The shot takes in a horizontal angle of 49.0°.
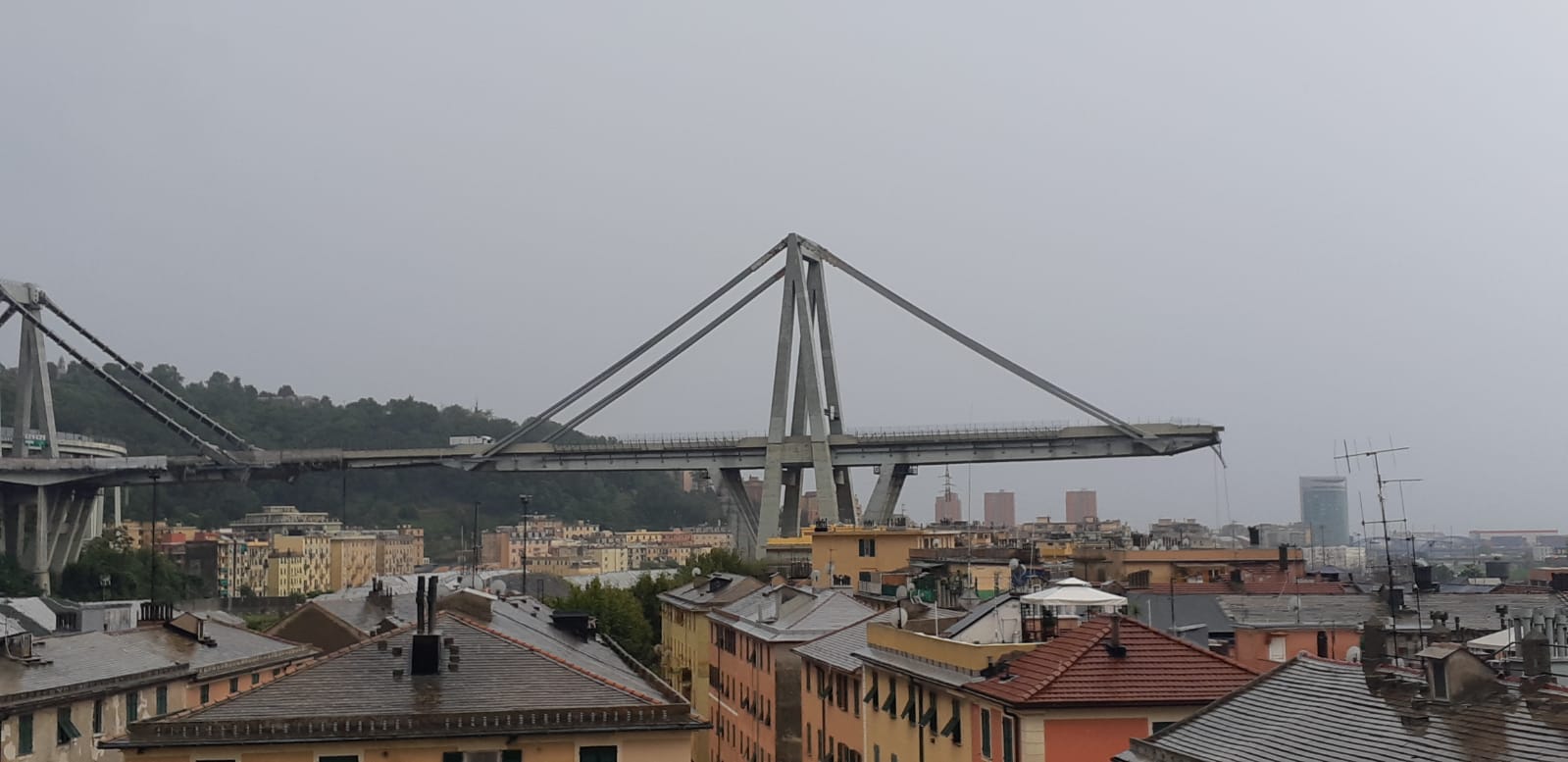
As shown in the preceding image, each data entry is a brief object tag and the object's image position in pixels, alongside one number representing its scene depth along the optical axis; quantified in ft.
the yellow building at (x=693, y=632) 190.39
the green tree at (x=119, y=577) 386.32
